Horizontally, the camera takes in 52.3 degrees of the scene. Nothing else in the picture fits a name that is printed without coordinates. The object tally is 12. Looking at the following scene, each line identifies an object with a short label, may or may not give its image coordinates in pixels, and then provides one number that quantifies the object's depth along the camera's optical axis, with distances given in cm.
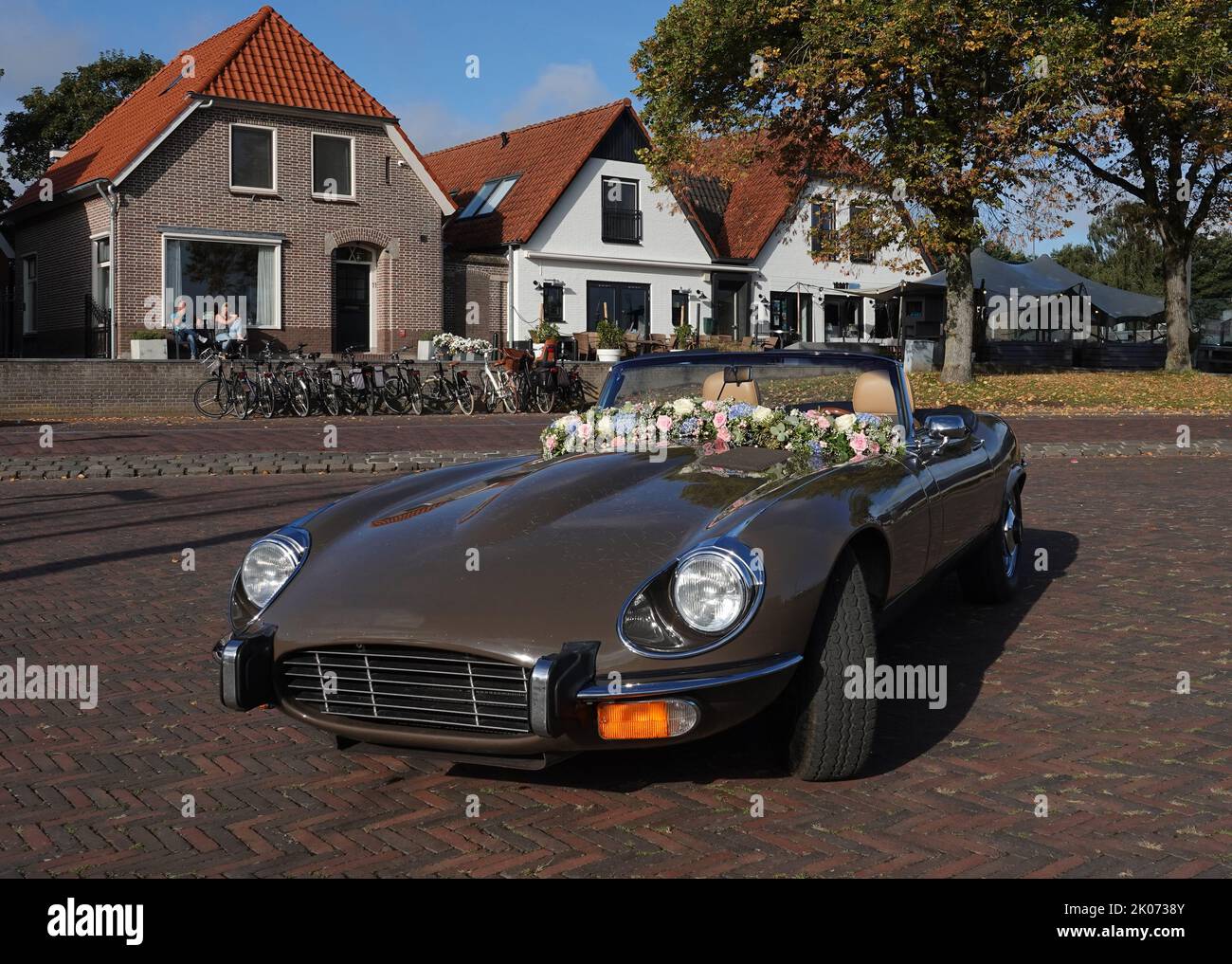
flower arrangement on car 501
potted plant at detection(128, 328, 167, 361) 2338
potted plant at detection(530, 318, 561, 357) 3042
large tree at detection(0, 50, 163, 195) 4797
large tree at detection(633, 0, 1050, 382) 2355
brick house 2703
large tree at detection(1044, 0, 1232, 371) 2416
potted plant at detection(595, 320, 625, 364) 3094
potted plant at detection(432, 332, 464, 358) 2666
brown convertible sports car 345
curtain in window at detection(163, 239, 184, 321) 2730
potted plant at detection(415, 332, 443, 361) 2748
